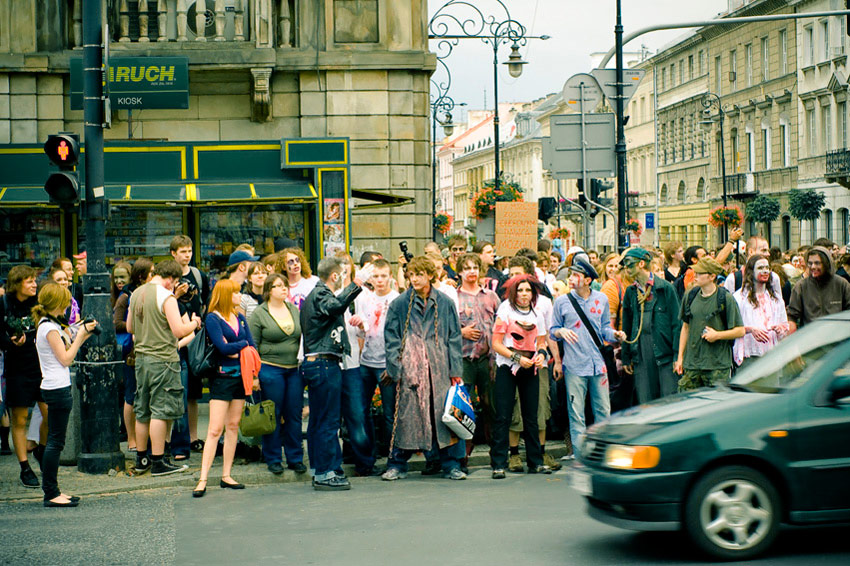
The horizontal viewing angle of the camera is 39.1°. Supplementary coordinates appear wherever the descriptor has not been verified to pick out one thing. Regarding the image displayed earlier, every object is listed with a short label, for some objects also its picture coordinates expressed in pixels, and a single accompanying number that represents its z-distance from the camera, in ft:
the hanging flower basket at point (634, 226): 156.97
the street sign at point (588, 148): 56.90
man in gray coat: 35.06
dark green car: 23.59
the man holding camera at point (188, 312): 37.96
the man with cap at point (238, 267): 37.91
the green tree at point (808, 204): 173.06
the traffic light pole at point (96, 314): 35.76
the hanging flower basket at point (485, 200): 99.45
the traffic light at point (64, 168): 34.99
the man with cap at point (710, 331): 36.86
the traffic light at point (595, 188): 68.53
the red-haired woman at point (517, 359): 35.45
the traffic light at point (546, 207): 80.79
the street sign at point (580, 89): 59.26
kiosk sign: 58.49
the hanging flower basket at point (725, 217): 164.86
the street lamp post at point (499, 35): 79.82
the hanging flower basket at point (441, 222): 157.62
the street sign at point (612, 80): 60.64
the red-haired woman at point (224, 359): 33.73
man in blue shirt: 36.60
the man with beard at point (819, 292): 41.98
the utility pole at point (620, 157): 63.00
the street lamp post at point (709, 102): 207.40
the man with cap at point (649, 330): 39.09
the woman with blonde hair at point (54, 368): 31.48
